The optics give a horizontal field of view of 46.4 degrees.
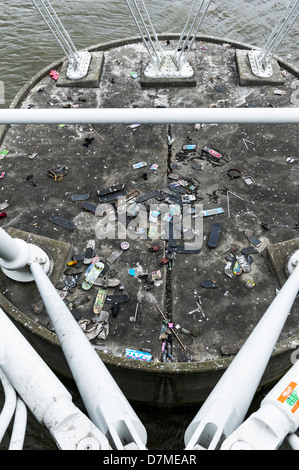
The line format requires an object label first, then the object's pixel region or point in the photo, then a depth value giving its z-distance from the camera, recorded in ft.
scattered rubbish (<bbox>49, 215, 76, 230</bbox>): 20.45
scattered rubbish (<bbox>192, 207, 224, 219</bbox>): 20.89
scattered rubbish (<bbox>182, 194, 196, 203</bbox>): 21.56
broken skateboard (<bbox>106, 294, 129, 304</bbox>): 17.62
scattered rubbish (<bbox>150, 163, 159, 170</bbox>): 23.22
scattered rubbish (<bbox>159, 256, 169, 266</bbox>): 18.78
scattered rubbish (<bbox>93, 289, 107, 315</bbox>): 17.34
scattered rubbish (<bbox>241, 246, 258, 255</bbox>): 19.16
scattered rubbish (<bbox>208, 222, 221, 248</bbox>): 19.40
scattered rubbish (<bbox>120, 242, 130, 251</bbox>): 19.48
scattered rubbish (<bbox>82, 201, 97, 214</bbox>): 21.13
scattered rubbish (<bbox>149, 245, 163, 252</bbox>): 19.29
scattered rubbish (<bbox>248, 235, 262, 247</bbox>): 19.47
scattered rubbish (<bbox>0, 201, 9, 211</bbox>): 21.36
